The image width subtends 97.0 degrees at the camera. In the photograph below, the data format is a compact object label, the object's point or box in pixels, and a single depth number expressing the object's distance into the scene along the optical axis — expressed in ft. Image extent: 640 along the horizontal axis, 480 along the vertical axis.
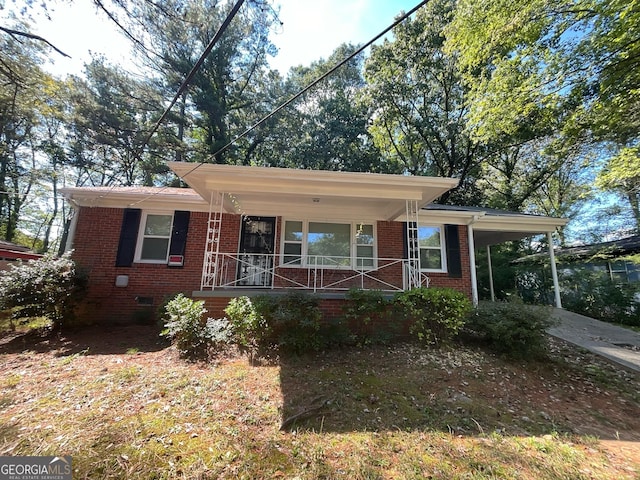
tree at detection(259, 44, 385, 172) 56.90
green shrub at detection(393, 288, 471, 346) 17.22
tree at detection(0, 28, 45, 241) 22.41
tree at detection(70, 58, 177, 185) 48.32
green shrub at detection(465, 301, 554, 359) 16.25
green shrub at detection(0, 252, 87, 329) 18.76
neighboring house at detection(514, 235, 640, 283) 36.86
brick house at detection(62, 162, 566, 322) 21.68
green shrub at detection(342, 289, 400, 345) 17.75
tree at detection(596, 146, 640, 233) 22.21
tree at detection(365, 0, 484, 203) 47.96
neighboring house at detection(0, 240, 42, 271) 38.83
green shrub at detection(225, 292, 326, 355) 16.25
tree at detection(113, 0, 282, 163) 50.67
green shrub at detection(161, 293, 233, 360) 16.20
